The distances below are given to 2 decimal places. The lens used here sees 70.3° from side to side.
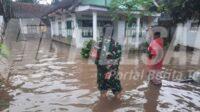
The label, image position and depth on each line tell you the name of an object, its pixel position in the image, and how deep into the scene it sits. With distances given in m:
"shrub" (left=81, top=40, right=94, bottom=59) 7.53
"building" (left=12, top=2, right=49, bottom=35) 17.59
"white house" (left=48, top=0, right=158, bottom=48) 9.26
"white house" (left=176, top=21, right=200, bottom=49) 9.41
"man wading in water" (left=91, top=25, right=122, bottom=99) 3.44
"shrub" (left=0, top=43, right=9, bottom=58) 3.31
